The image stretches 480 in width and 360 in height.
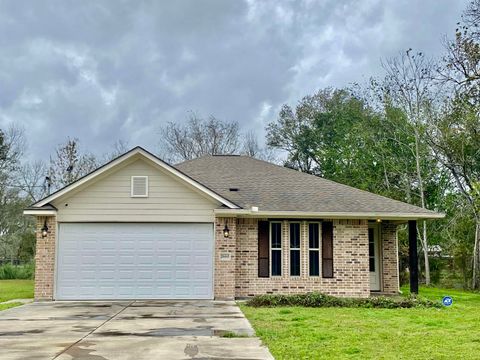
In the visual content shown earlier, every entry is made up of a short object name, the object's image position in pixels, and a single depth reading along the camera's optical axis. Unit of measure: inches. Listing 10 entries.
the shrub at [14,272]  1057.5
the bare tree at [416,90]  904.3
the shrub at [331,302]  496.7
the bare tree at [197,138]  1504.7
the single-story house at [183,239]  556.1
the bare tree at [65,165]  1275.8
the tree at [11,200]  1275.8
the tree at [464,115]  692.7
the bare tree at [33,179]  1403.8
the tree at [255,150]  1518.2
